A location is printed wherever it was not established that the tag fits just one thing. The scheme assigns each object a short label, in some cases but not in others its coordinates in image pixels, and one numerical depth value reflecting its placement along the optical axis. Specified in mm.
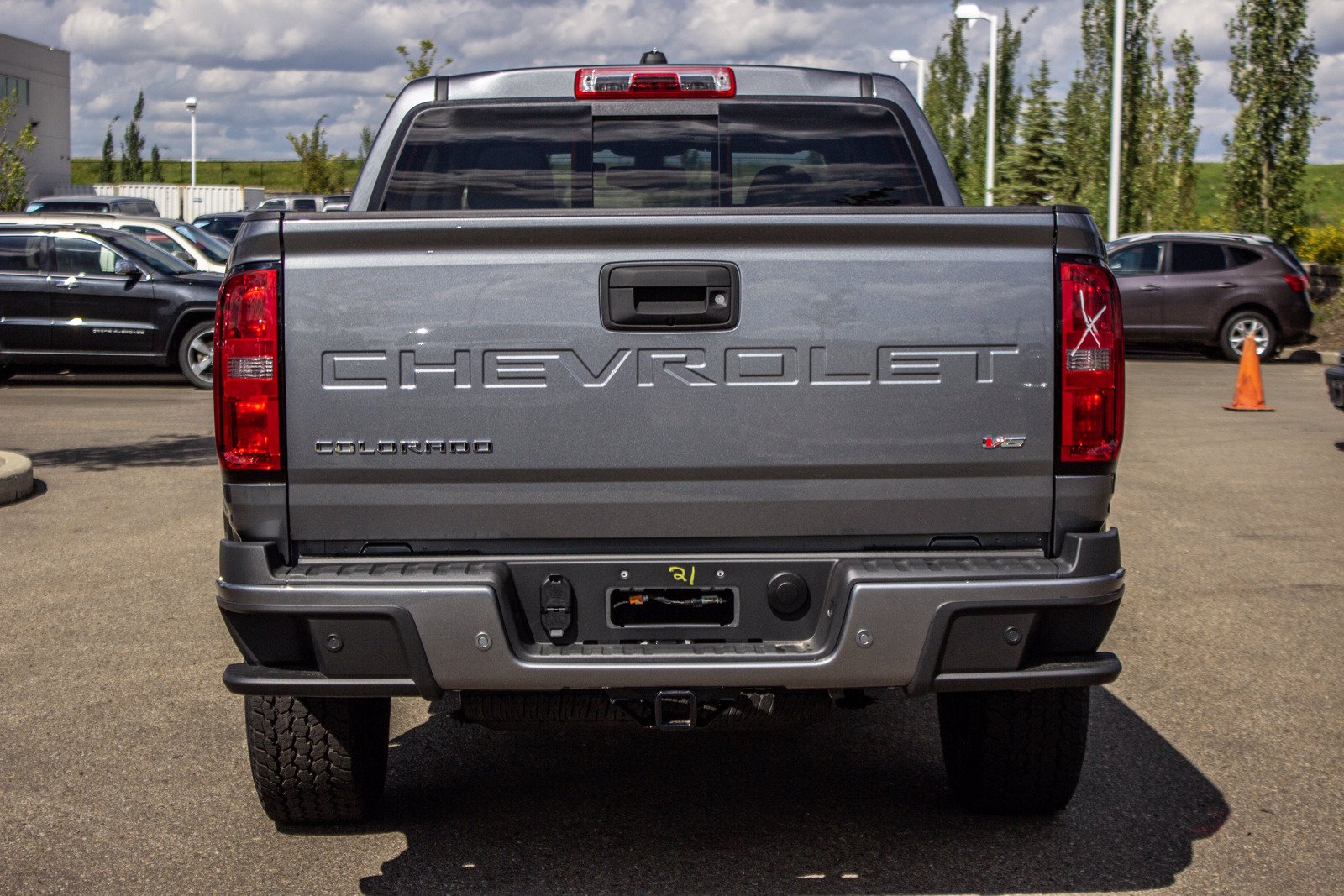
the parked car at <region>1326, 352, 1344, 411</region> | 12656
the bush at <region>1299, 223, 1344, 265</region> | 27016
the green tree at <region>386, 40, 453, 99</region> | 43125
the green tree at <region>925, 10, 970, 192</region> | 43562
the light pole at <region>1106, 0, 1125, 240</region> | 26641
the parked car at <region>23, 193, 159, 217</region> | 36253
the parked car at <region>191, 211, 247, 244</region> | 32438
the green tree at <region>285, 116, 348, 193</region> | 62156
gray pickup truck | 3654
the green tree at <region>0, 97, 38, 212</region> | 33062
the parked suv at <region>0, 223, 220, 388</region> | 17156
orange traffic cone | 15547
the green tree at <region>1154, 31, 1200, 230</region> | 33750
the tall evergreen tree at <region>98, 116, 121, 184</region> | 81500
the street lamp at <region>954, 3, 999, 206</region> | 30828
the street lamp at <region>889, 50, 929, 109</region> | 41000
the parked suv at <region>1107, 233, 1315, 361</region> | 20891
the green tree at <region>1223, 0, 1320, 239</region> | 27469
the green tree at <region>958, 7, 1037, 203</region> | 38125
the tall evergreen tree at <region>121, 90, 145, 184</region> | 85000
